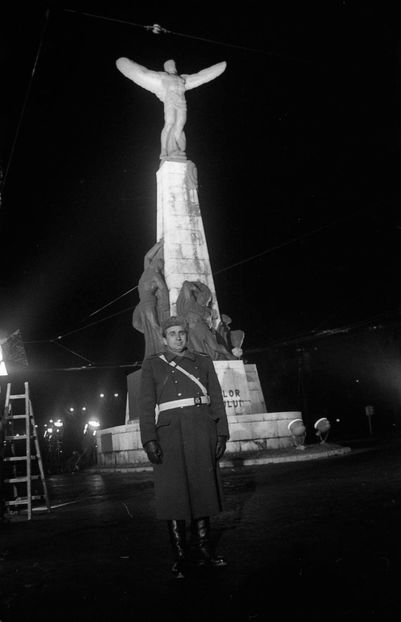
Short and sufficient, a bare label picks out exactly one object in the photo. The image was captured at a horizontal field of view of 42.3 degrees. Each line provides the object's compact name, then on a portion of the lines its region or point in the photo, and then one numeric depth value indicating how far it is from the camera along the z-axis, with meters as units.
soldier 3.50
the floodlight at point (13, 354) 9.03
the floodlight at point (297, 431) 12.46
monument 13.06
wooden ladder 6.32
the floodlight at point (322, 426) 13.24
